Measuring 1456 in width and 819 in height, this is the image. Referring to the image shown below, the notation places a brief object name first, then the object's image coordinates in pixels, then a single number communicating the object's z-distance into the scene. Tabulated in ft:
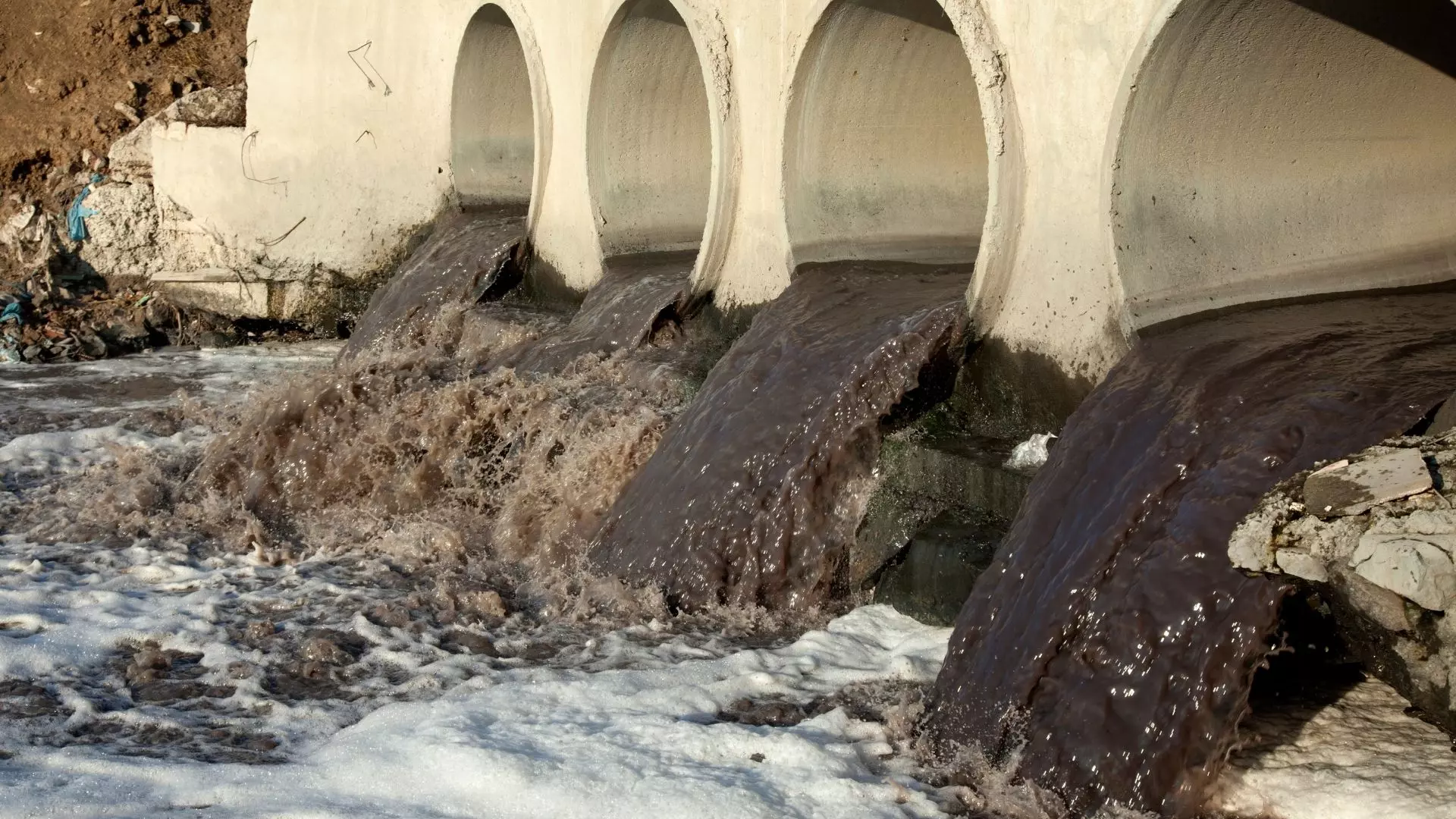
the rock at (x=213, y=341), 34.53
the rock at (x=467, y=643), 15.28
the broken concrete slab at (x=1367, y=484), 10.03
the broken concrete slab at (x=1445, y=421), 10.99
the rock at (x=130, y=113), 38.81
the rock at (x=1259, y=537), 10.62
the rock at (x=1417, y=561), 9.48
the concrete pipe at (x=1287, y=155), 15.19
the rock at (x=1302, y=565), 10.11
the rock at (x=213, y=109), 35.55
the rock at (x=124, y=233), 36.24
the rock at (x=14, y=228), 36.94
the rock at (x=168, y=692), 14.01
